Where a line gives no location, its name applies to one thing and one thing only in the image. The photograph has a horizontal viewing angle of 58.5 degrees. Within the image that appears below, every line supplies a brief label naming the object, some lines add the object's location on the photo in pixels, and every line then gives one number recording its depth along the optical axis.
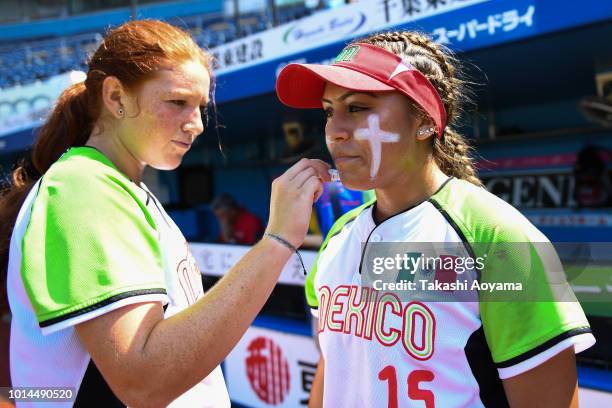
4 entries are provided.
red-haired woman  0.91
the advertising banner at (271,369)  3.43
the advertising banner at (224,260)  3.47
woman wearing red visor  1.06
